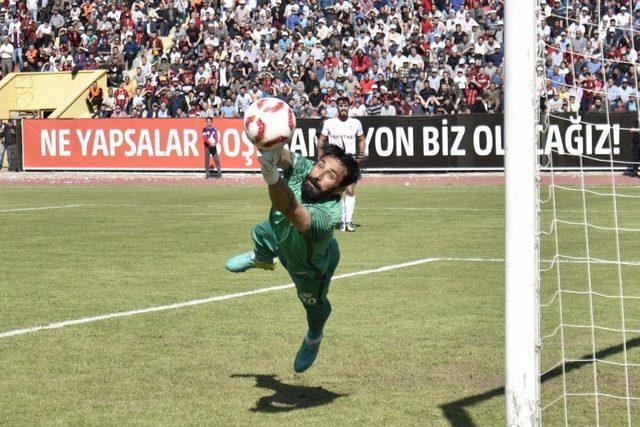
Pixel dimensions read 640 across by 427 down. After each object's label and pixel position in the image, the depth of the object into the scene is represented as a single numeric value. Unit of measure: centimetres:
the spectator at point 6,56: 4738
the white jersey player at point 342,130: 1930
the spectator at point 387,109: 3466
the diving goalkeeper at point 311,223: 658
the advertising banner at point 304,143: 3066
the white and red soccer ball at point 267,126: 627
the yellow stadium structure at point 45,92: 4372
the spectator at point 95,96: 4259
